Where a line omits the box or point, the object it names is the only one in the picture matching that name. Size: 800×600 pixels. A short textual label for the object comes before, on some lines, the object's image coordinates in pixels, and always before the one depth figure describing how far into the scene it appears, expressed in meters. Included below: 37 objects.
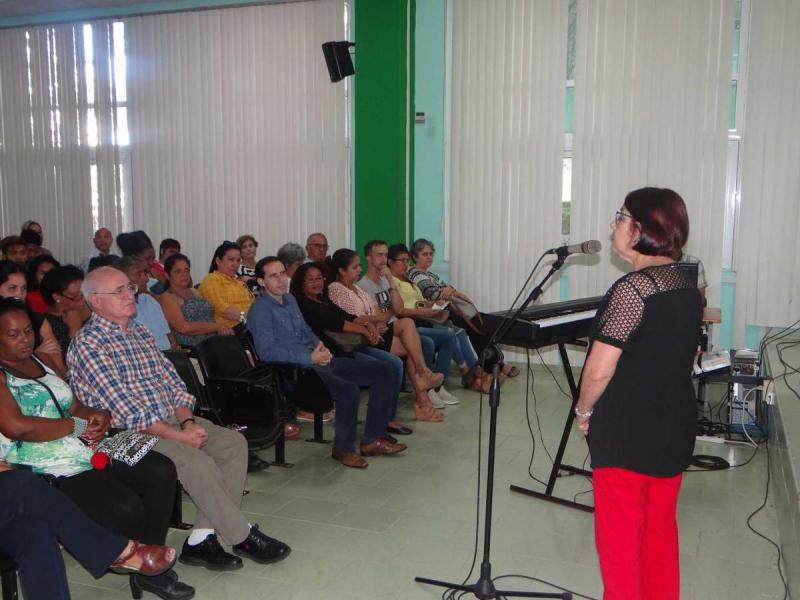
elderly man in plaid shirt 2.80
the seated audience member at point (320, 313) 4.54
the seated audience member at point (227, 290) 5.11
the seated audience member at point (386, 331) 4.95
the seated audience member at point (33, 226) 7.62
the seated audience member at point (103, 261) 4.27
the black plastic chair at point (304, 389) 4.14
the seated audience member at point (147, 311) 4.00
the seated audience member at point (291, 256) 5.99
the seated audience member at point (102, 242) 7.67
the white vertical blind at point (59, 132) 8.24
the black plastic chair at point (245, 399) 3.58
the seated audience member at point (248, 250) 6.70
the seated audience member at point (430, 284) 6.06
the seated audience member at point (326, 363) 4.07
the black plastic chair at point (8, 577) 2.25
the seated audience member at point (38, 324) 3.03
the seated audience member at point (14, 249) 5.89
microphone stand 2.35
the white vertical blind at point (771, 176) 6.05
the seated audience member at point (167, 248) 6.95
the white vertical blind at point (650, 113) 6.24
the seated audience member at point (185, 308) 4.55
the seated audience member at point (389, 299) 5.54
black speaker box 6.66
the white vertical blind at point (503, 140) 6.70
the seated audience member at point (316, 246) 6.83
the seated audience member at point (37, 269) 4.61
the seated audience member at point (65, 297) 3.70
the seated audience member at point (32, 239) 7.18
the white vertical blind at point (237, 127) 7.49
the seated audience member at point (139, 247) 5.71
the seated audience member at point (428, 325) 5.89
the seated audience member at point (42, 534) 2.26
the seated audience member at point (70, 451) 2.50
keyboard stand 3.47
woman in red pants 1.93
